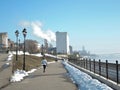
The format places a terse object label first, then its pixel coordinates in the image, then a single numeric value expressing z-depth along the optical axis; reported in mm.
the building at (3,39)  173238
